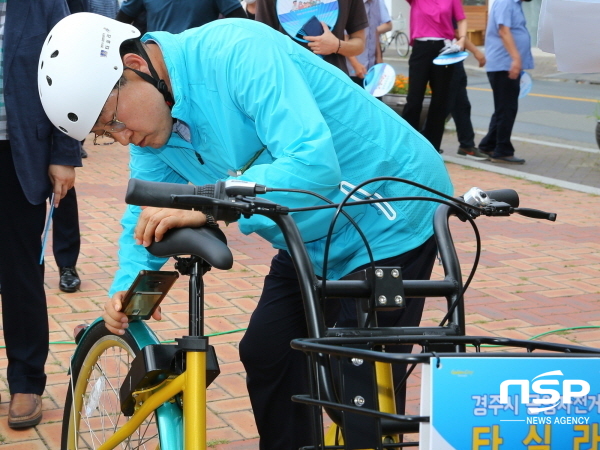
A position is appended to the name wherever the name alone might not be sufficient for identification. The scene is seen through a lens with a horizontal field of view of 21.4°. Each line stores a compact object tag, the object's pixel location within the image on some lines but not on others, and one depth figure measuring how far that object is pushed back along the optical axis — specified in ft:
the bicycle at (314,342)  8.89
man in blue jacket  12.12
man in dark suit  19.74
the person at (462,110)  54.01
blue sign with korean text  7.89
